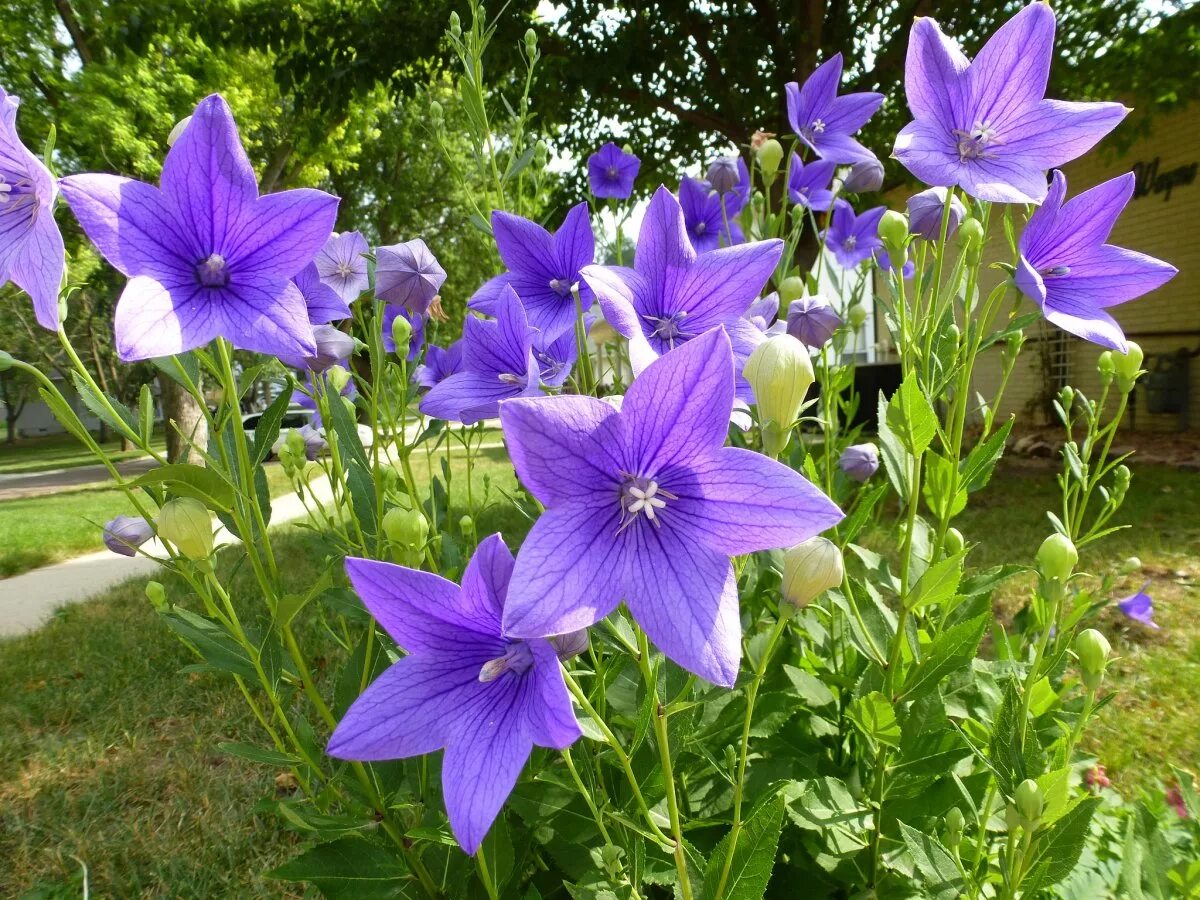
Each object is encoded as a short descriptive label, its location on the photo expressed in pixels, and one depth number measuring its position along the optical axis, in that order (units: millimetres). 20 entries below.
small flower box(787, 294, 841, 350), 394
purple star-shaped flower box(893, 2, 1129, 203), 291
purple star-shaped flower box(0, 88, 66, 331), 249
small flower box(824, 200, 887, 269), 652
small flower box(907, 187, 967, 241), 376
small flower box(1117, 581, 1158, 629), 602
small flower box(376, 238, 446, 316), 359
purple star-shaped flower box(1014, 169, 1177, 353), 321
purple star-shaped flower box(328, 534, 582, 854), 220
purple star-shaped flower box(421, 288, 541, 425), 303
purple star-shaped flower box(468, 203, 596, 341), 327
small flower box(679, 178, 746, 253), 539
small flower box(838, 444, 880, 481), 471
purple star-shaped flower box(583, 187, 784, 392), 268
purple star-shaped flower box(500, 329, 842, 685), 212
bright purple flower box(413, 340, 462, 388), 437
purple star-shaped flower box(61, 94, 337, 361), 239
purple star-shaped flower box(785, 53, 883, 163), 486
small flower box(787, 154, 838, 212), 515
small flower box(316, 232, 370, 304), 391
